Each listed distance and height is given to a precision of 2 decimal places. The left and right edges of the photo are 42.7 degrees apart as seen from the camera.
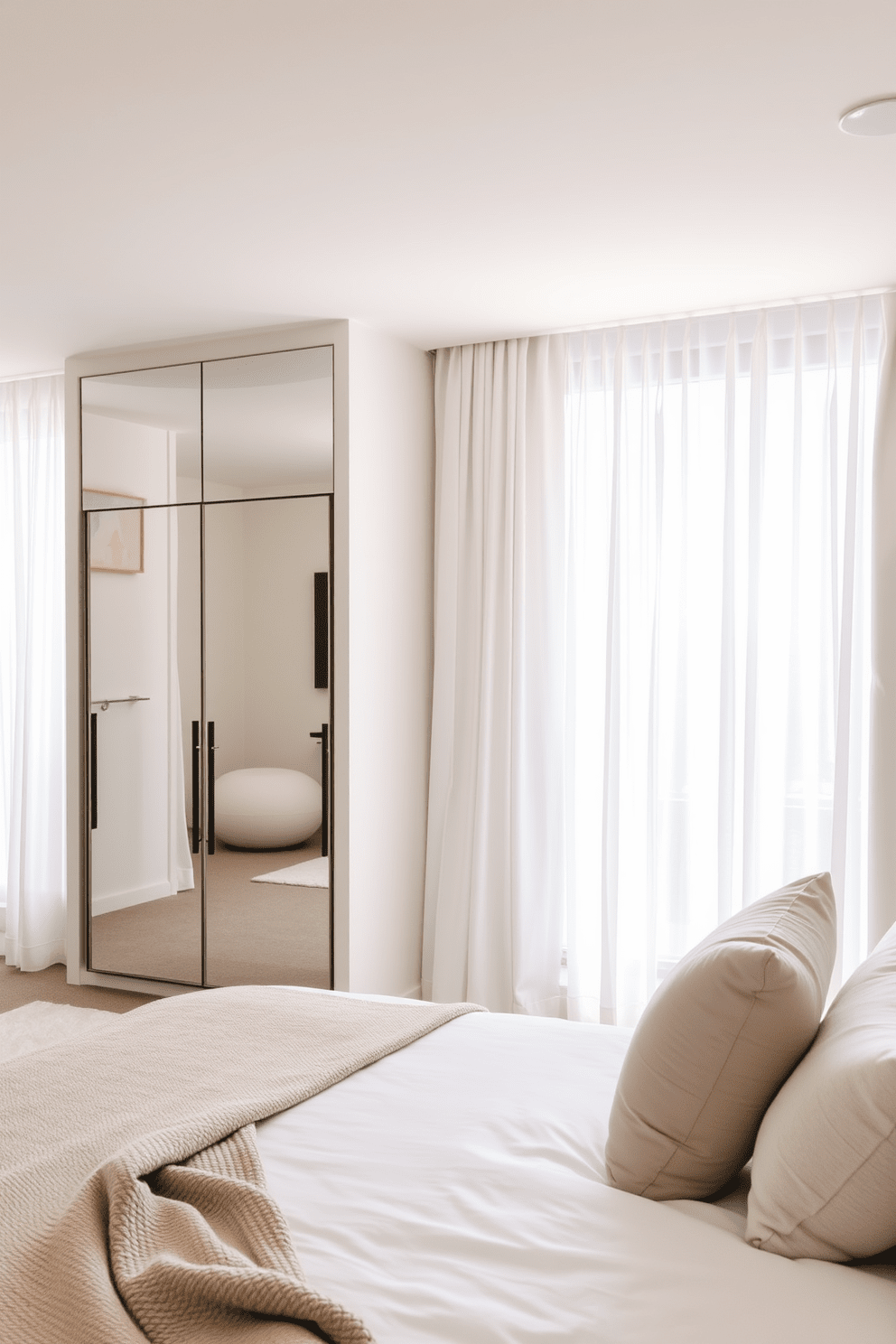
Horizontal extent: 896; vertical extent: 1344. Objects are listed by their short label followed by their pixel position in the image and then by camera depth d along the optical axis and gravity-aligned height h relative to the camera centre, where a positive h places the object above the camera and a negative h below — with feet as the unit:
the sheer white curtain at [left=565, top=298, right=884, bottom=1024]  13.44 +0.09
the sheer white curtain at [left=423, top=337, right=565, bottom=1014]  14.87 -0.73
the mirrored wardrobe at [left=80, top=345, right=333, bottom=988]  14.42 -0.43
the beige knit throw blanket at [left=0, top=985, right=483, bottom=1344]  4.30 -2.60
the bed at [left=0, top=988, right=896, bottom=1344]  4.43 -2.67
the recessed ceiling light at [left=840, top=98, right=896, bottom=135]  8.46 +3.88
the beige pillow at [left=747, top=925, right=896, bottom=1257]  4.46 -2.10
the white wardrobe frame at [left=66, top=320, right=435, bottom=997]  14.12 -0.05
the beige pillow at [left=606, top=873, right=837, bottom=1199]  5.15 -1.96
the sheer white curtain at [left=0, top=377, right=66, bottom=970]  17.26 -0.71
